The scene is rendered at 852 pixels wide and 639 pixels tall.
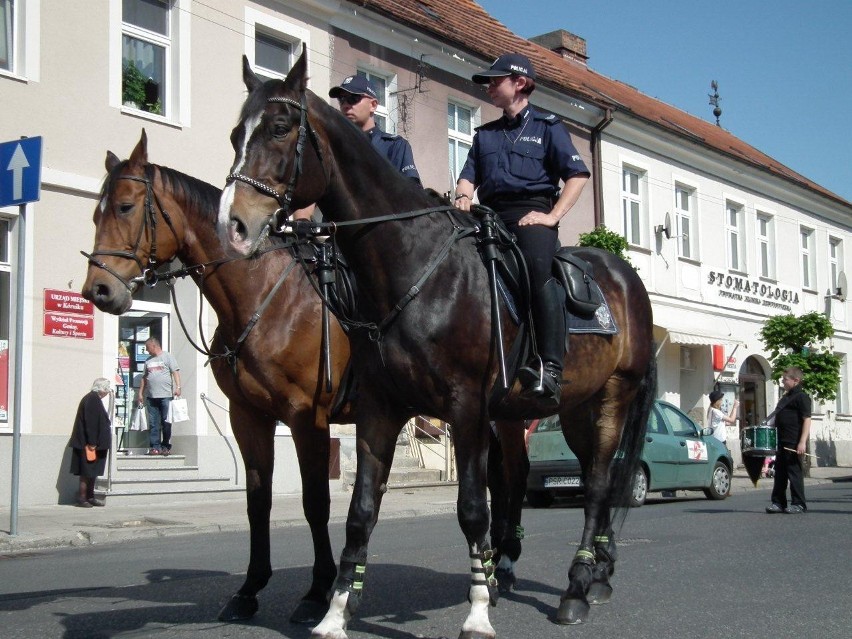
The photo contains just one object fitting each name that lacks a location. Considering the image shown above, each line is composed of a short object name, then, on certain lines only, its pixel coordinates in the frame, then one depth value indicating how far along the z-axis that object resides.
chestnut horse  6.05
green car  16.86
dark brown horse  4.85
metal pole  11.62
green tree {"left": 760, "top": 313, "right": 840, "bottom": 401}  27.72
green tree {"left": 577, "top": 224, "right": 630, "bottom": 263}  25.72
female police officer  6.02
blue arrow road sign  11.34
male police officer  6.50
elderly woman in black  15.04
